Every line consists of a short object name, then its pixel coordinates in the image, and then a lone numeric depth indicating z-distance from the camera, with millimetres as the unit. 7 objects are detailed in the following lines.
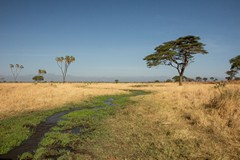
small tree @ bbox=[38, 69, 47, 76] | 96550
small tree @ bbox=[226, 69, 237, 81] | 75900
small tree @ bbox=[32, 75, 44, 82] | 96625
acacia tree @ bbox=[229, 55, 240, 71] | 46281
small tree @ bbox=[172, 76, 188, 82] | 84912
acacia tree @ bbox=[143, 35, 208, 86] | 35969
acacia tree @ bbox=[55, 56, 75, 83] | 71375
